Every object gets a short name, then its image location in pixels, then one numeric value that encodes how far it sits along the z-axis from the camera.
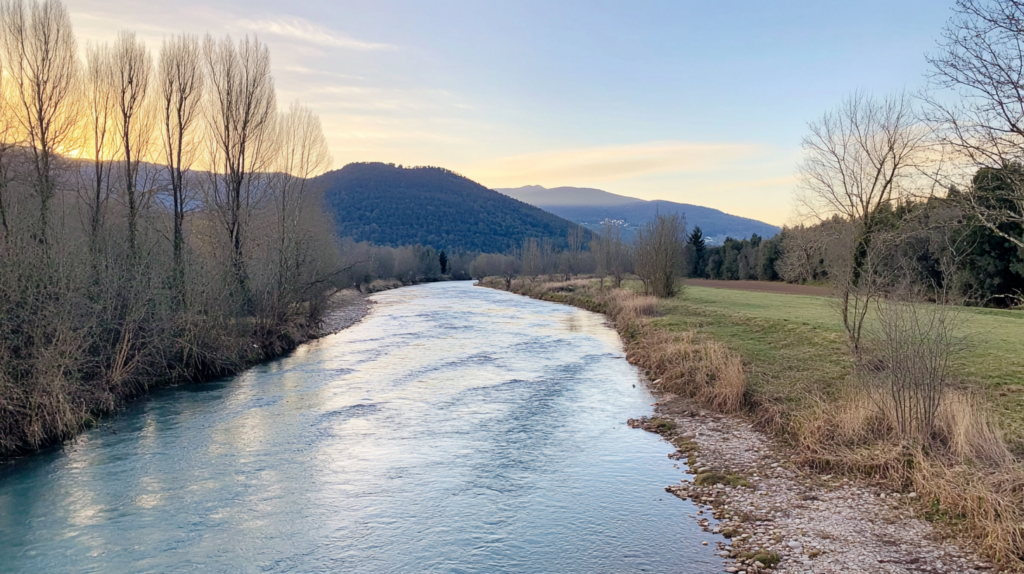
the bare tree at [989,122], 7.36
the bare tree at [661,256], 37.09
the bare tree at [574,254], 85.75
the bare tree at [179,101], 21.28
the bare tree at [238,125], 24.30
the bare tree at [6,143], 14.51
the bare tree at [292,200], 25.11
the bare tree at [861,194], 13.16
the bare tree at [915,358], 8.80
